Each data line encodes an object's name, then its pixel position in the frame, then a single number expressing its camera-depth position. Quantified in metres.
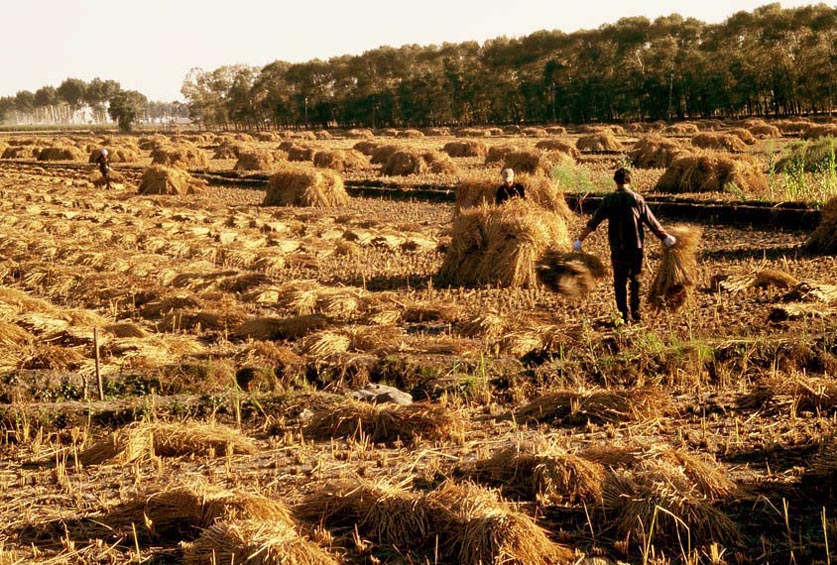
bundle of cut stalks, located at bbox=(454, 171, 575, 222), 14.58
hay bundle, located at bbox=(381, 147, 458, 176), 25.22
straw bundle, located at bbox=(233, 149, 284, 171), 29.45
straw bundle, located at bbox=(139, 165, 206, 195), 23.33
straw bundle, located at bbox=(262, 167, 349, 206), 19.84
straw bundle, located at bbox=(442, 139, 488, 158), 31.41
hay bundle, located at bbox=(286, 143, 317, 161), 32.06
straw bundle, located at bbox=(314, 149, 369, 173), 27.27
